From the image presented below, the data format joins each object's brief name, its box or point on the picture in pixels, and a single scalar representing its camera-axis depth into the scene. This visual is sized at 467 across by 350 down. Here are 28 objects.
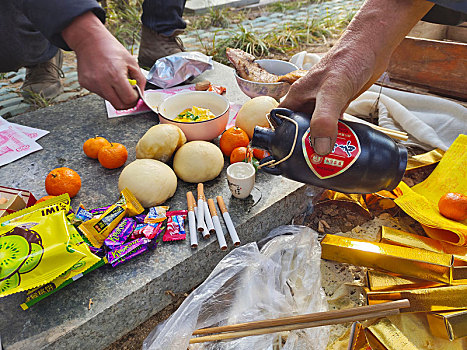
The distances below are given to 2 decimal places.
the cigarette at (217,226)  0.56
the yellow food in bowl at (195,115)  0.72
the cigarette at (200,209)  0.57
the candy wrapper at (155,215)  0.57
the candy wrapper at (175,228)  0.57
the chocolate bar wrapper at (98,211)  0.56
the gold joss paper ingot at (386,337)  0.46
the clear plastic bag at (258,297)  0.49
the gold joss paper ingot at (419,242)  0.58
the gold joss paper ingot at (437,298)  0.50
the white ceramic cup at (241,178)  0.60
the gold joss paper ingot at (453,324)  0.47
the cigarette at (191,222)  0.56
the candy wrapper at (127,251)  0.53
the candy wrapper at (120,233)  0.53
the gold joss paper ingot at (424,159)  0.75
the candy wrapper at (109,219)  0.53
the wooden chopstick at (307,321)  0.41
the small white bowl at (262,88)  0.81
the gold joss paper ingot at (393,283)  0.54
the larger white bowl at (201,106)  0.70
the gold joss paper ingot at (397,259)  0.53
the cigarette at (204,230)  0.57
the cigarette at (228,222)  0.57
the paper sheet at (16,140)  0.73
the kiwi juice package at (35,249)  0.46
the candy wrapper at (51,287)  0.48
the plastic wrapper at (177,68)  0.94
